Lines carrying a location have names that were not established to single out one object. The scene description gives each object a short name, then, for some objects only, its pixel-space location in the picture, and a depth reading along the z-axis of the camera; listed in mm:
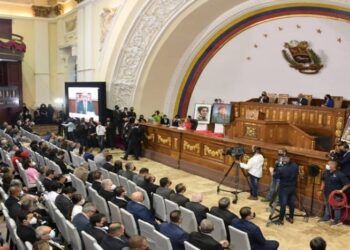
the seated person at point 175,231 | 4629
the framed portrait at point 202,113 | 14906
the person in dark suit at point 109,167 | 8172
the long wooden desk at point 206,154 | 7828
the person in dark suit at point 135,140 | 12508
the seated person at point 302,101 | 12031
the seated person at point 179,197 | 5968
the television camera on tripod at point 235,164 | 8328
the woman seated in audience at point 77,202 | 5379
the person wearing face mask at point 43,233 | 4297
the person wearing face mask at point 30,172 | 7500
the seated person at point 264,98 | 13094
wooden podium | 10430
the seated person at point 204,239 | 4289
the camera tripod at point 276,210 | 7104
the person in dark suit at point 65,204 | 5543
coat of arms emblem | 11945
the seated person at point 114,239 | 4227
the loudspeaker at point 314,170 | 7254
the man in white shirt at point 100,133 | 13688
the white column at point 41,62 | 21250
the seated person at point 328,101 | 11258
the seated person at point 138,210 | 5395
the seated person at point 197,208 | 5477
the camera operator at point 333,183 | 6809
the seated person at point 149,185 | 6691
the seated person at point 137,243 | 3914
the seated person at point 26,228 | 4562
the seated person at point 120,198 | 5746
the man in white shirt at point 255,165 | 8133
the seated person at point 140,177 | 6941
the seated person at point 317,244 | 3717
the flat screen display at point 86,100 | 15250
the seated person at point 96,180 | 6571
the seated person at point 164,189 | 6378
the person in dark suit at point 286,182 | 6941
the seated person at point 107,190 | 6170
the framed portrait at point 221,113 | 13812
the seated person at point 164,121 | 14124
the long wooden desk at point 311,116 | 10930
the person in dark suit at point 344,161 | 7016
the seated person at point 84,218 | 4902
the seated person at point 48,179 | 6472
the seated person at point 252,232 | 4840
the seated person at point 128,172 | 7449
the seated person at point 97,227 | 4574
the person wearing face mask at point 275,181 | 7273
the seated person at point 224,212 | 5223
